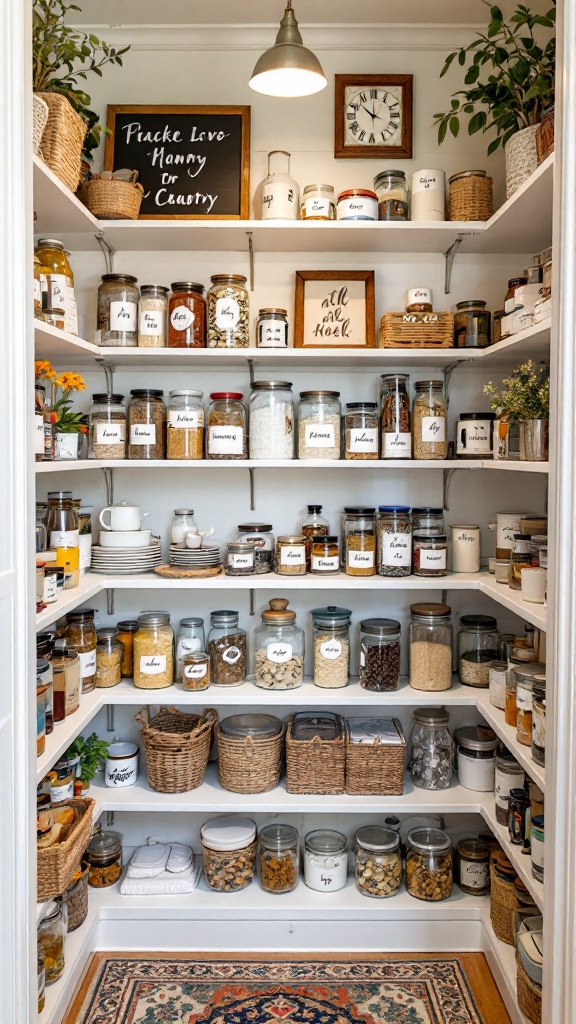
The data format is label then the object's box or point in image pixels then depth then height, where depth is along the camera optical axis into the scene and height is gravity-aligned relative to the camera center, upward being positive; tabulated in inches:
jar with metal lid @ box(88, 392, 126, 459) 101.1 +7.4
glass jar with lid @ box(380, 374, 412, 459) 100.8 +8.0
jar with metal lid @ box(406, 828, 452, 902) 99.7 -45.9
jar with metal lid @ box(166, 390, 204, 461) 100.8 +7.3
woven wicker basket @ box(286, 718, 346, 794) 100.0 -33.3
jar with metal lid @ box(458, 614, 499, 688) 103.7 -20.3
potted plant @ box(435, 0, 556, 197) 83.6 +41.6
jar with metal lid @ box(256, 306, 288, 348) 100.4 +19.2
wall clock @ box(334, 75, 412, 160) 106.6 +47.5
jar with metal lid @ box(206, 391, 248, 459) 99.9 +7.2
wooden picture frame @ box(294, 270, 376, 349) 105.2 +22.8
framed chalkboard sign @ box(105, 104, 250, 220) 106.0 +43.4
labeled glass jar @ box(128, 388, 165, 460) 101.3 +7.8
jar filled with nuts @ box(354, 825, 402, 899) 100.0 -45.8
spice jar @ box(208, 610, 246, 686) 103.7 -20.3
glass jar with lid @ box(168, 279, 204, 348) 100.2 +20.6
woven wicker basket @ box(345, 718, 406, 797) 99.7 -33.7
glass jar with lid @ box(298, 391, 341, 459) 100.3 +7.3
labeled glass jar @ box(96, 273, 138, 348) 100.5 +21.4
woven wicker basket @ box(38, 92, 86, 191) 80.4 +35.0
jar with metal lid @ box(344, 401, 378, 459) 100.6 +7.0
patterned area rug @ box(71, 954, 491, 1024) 86.6 -54.8
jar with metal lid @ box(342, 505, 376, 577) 101.2 -6.6
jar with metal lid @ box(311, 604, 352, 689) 102.0 -19.6
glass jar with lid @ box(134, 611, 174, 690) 102.7 -20.1
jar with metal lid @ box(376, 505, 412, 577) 101.3 -6.5
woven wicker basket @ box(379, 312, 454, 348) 99.4 +19.1
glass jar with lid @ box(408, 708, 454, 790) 103.3 -33.0
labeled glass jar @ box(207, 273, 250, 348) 99.3 +21.2
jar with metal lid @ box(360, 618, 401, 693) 101.7 -20.7
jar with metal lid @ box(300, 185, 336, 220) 98.7 +33.9
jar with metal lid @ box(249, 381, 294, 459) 100.3 +8.1
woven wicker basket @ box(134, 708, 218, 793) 100.7 -32.6
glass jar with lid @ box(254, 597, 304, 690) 101.8 -20.0
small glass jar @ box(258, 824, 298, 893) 99.6 -45.0
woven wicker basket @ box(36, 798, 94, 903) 74.1 -34.2
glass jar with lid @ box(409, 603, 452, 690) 101.6 -19.8
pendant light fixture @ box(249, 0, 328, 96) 80.4 +41.8
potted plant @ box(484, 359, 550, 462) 77.2 +7.7
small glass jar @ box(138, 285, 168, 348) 100.7 +20.7
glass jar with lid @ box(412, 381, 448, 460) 101.0 +8.1
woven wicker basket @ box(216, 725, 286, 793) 100.7 -33.2
